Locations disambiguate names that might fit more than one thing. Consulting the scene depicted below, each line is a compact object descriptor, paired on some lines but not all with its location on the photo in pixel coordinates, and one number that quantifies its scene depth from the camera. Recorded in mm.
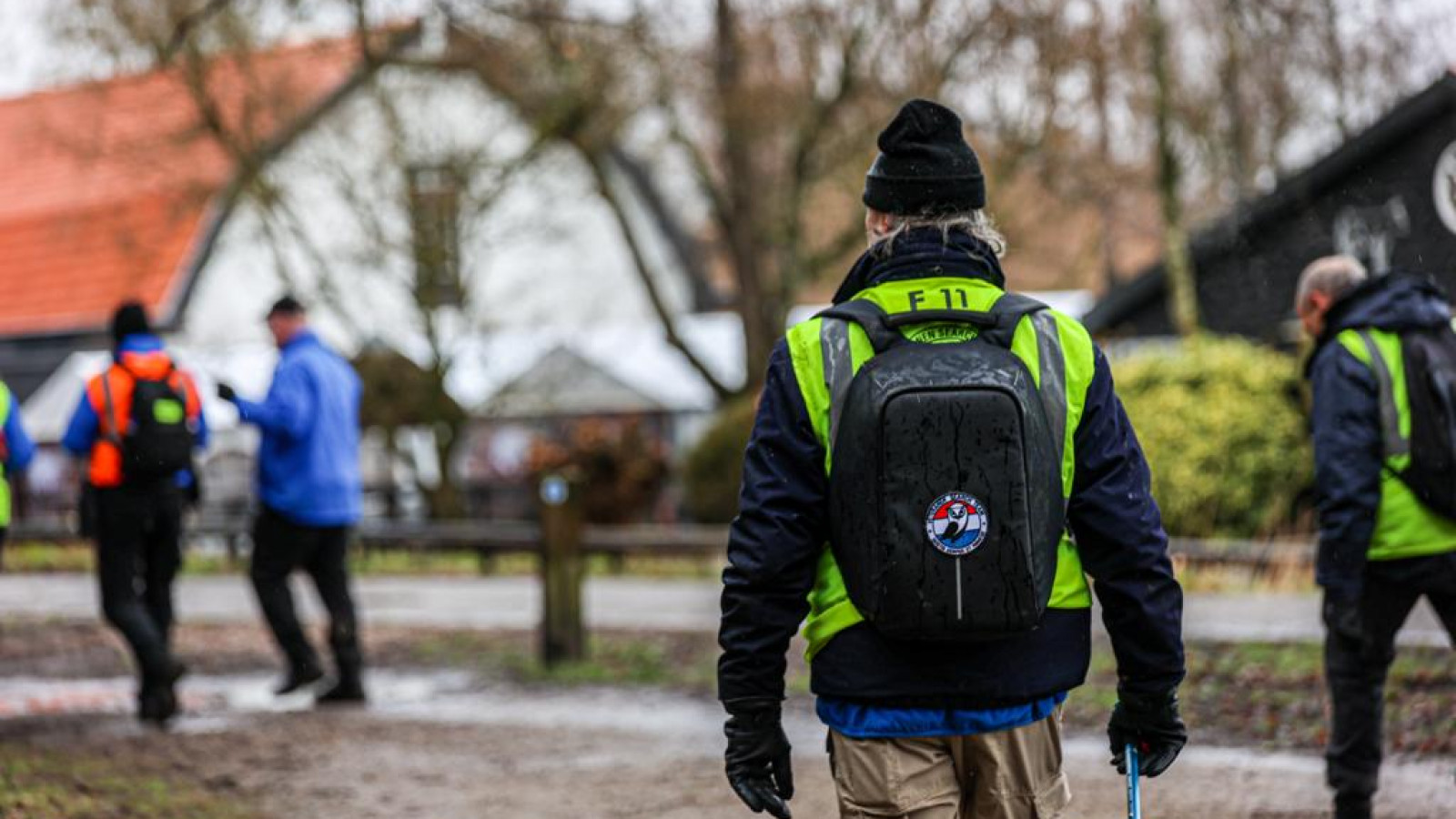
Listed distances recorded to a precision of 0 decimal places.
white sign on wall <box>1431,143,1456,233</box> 44969
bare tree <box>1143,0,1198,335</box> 37937
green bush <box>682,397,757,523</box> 43187
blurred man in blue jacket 19094
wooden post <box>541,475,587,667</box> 22047
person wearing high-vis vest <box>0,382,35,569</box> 17547
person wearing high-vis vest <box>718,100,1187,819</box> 6992
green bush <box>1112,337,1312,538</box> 34937
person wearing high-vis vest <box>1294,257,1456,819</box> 11758
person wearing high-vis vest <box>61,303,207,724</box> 18266
